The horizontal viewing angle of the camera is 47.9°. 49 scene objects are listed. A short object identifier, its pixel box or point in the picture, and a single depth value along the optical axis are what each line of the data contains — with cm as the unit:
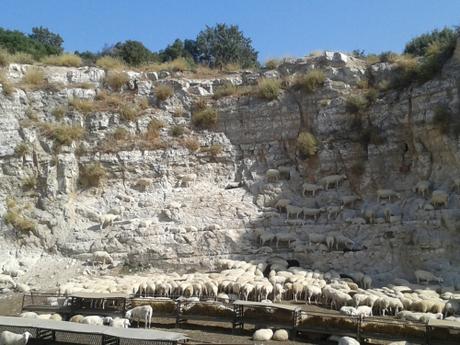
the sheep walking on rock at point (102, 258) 2059
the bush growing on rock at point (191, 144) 2506
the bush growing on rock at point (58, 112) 2562
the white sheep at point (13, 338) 1120
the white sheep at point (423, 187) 1992
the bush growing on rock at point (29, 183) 2345
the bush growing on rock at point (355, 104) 2308
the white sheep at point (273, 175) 2325
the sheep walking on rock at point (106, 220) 2236
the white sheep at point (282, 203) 2183
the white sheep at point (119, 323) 1308
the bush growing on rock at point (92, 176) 2406
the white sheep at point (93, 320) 1330
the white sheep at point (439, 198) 1897
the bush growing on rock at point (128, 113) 2597
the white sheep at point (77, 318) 1386
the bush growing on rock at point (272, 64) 2728
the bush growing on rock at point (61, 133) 2459
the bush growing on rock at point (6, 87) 2556
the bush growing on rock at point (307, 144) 2316
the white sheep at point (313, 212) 2120
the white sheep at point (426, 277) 1696
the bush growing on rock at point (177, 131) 2561
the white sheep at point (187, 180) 2409
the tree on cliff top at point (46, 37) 5344
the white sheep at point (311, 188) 2233
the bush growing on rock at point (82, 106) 2602
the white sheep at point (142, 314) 1375
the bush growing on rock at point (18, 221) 2202
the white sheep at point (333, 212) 2100
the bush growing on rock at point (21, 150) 2388
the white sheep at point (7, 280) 1927
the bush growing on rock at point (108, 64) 2873
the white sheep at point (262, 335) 1242
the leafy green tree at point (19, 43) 3624
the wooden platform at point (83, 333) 1074
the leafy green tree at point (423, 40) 3103
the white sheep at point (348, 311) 1334
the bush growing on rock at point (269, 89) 2530
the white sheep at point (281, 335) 1245
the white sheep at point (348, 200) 2127
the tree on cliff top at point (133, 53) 3712
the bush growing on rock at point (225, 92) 2662
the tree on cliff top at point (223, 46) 4550
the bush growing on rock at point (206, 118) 2581
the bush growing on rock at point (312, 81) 2481
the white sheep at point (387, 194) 2067
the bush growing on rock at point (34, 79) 2645
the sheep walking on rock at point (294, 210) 2136
